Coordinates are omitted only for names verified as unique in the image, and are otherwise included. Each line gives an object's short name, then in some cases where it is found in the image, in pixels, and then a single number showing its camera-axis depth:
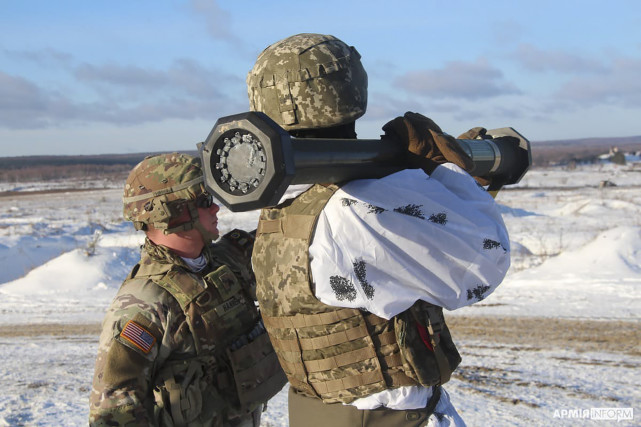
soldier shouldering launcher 1.94
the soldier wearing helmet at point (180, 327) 2.65
